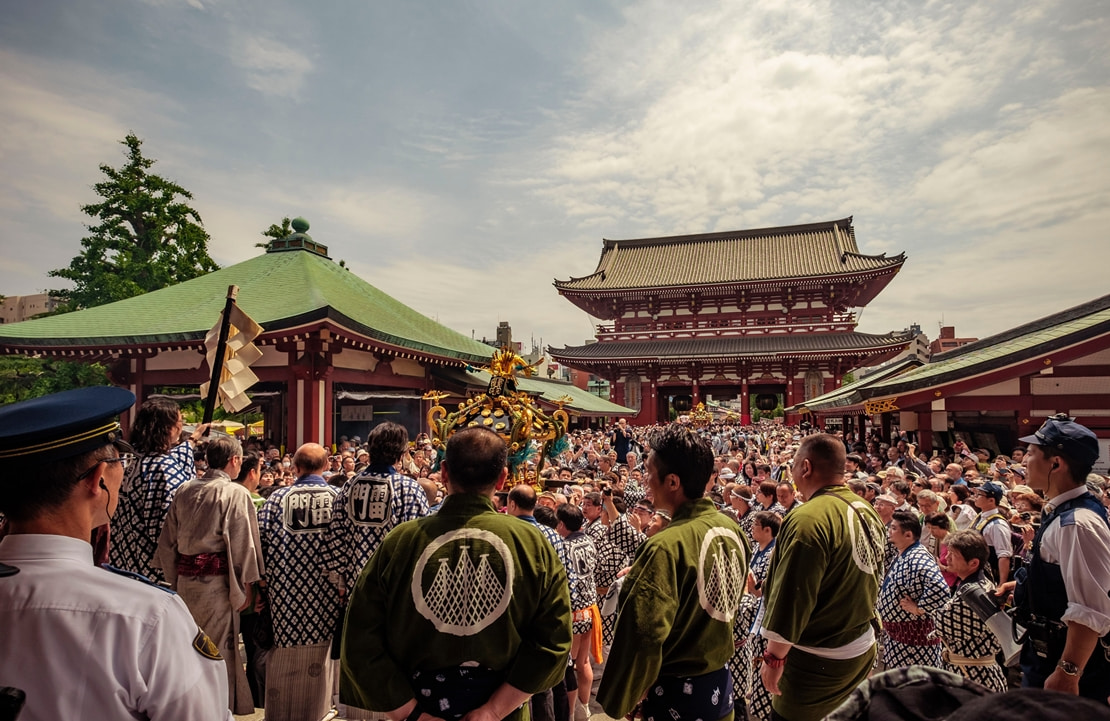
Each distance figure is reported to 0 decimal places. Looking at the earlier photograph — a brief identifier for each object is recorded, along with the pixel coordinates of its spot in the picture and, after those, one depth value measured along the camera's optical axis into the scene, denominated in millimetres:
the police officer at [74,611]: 1235
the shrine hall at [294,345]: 12352
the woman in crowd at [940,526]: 4836
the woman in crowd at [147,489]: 3846
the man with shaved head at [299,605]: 3996
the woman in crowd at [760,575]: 4141
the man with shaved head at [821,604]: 2768
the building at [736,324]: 30344
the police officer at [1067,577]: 2742
